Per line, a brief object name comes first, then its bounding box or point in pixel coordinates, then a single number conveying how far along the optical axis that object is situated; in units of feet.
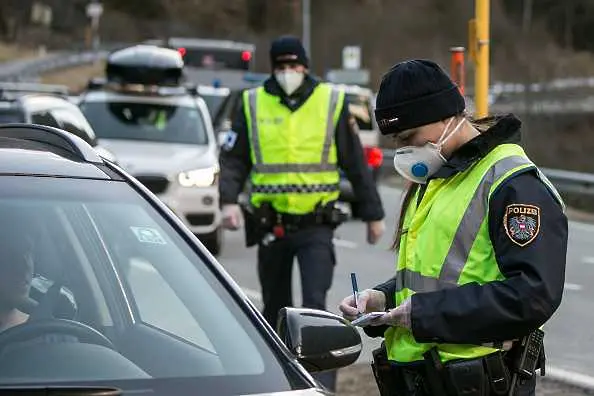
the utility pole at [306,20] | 169.36
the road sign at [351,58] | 123.24
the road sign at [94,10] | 198.80
